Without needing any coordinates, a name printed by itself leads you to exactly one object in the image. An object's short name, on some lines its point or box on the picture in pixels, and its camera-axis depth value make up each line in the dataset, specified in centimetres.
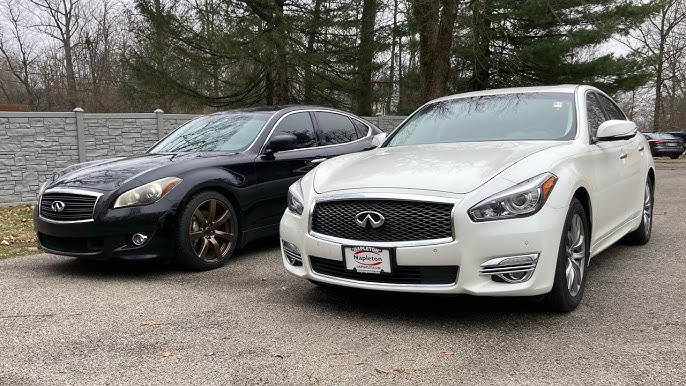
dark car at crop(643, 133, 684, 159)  3103
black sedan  482
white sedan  334
